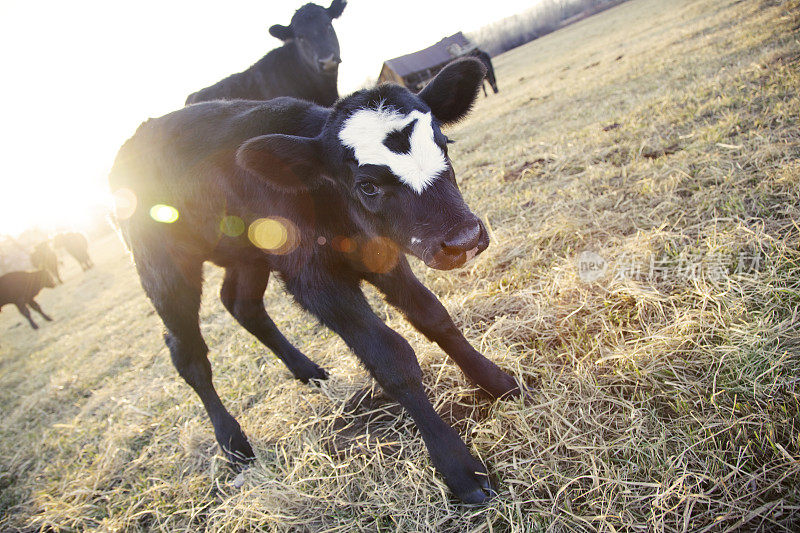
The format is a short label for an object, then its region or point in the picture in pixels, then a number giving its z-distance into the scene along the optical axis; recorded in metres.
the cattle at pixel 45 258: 19.75
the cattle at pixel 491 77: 19.04
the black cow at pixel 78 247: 22.22
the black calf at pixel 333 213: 1.84
